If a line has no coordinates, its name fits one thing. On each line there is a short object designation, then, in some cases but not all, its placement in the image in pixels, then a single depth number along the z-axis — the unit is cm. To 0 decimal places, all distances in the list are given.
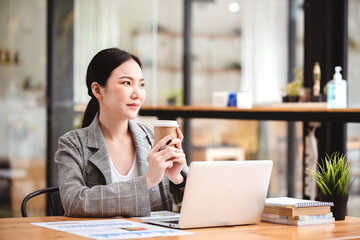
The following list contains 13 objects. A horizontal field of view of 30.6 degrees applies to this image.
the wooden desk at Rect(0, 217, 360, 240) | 203
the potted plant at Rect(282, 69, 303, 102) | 428
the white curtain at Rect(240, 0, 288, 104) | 667
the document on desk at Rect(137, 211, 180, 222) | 238
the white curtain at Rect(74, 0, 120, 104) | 571
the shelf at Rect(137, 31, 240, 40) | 683
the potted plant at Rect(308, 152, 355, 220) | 251
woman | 240
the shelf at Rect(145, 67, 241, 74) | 686
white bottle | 380
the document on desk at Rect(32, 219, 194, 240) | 201
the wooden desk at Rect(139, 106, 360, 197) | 370
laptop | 216
